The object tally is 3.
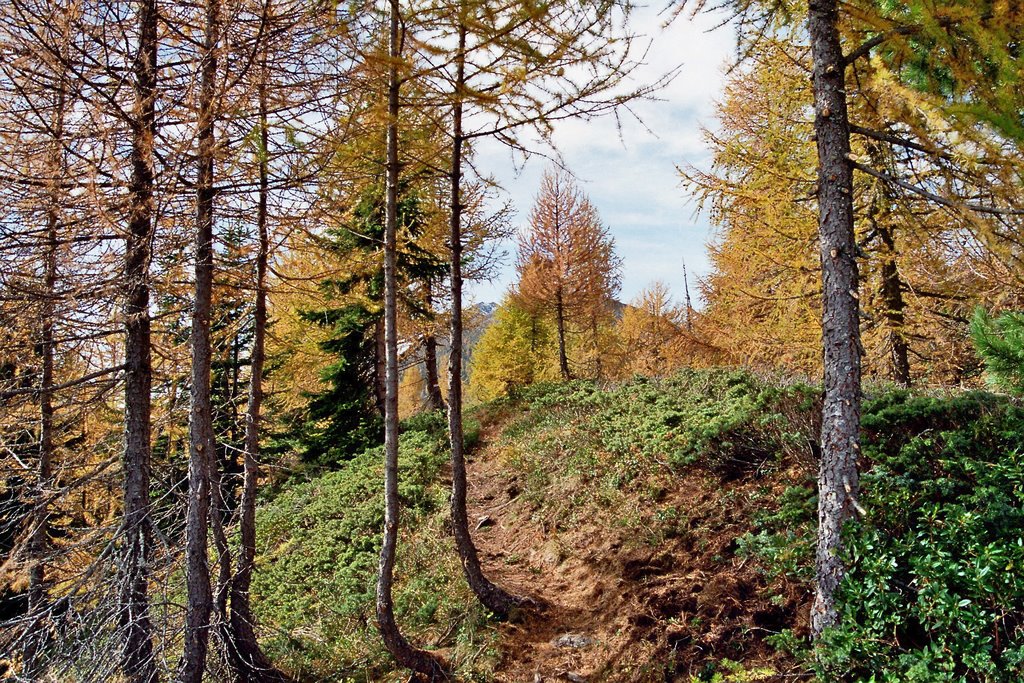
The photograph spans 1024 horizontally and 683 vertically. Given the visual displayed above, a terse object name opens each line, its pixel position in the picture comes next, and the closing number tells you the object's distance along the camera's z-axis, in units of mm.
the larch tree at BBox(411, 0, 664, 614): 5523
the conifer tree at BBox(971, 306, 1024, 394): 4871
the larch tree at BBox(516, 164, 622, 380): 18266
